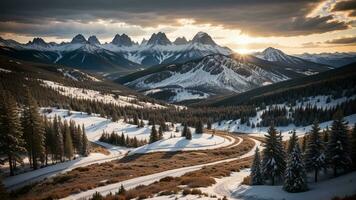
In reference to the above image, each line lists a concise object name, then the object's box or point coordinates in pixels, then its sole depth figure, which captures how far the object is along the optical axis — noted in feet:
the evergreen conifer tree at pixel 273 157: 168.25
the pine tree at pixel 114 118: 606.96
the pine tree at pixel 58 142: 266.77
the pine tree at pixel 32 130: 229.45
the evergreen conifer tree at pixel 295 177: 137.08
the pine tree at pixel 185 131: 411.38
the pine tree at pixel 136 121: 587.15
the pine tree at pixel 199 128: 468.50
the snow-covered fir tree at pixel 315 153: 160.97
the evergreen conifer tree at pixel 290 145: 192.44
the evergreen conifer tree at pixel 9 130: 202.90
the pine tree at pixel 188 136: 398.42
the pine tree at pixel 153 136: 410.10
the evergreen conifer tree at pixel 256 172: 160.86
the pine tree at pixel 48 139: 268.15
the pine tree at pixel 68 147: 277.76
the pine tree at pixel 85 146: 291.93
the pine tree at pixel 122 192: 128.24
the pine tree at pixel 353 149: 159.94
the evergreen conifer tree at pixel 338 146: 156.97
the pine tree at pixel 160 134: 449.39
